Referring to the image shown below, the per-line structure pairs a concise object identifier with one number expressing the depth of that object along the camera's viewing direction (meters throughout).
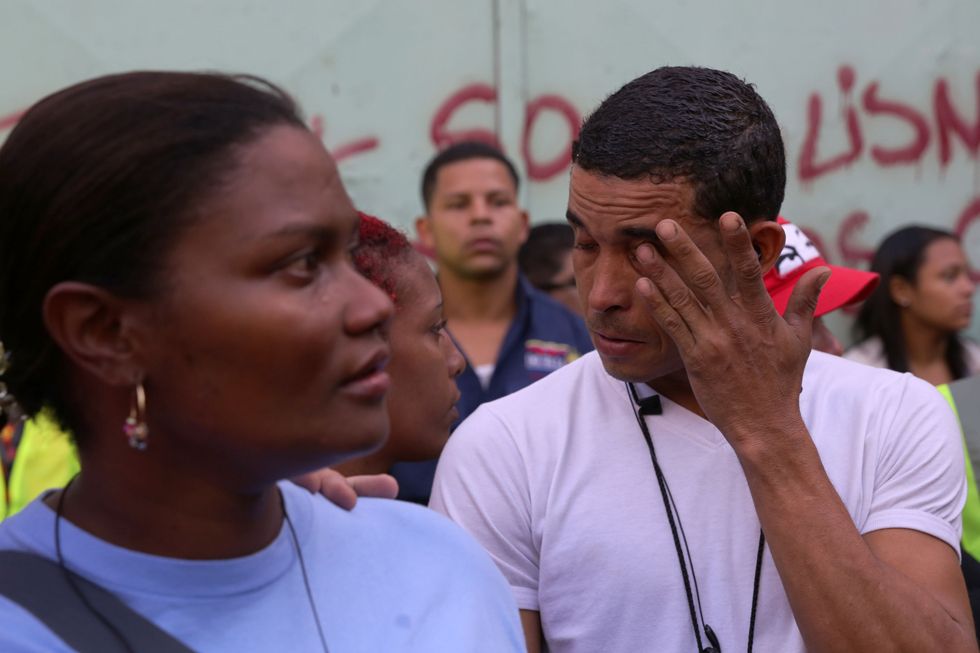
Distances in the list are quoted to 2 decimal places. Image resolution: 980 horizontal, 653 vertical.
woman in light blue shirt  1.10
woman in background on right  5.56
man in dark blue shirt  4.07
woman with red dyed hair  2.24
